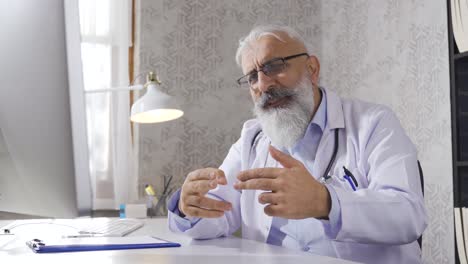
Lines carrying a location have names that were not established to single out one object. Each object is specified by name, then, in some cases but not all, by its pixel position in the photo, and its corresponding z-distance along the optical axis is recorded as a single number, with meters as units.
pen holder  2.69
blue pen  1.27
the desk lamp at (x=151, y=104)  2.09
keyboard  1.40
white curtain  2.88
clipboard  1.04
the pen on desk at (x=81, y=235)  1.29
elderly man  1.04
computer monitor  0.73
